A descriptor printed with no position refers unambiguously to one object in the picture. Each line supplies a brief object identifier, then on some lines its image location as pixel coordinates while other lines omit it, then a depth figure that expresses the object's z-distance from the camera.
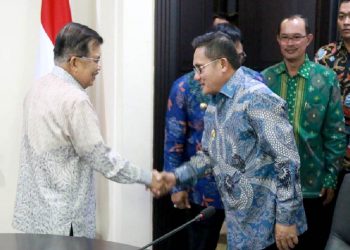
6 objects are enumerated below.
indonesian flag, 2.81
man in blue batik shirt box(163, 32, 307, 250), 1.80
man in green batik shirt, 2.43
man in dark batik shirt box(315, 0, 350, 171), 2.54
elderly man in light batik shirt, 1.96
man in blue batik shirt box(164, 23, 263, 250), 2.43
